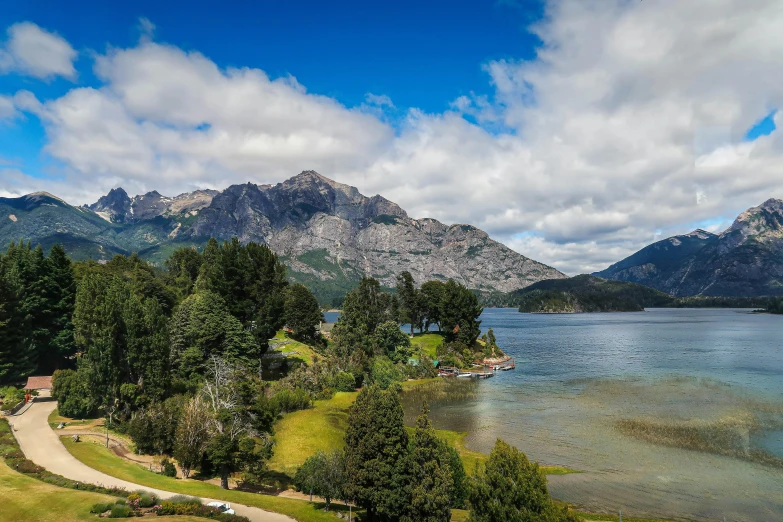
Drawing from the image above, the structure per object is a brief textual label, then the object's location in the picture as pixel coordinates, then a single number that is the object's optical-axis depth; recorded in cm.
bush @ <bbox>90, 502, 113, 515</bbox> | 2769
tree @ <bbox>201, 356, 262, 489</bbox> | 3869
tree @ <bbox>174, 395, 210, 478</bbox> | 4062
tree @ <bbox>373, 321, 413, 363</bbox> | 11344
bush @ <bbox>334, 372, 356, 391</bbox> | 8438
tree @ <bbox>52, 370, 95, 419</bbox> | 5369
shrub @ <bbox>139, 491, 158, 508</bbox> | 2964
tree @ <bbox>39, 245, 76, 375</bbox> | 7131
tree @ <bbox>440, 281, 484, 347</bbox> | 13300
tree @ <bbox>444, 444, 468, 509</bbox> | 3831
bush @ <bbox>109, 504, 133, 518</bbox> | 2730
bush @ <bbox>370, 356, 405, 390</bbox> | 9625
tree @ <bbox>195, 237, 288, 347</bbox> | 8081
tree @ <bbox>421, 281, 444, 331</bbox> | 14400
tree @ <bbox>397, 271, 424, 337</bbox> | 14462
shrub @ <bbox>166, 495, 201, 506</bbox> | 3080
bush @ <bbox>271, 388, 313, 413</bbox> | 6353
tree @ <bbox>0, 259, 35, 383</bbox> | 6078
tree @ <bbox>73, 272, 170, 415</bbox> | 5353
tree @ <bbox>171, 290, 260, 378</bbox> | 6712
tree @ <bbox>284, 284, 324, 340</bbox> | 11356
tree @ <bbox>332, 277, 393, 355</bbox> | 10344
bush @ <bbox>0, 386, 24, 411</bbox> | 5503
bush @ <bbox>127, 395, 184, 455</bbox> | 4538
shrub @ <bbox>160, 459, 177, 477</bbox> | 4066
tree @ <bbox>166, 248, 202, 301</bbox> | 12960
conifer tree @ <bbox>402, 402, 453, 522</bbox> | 3023
